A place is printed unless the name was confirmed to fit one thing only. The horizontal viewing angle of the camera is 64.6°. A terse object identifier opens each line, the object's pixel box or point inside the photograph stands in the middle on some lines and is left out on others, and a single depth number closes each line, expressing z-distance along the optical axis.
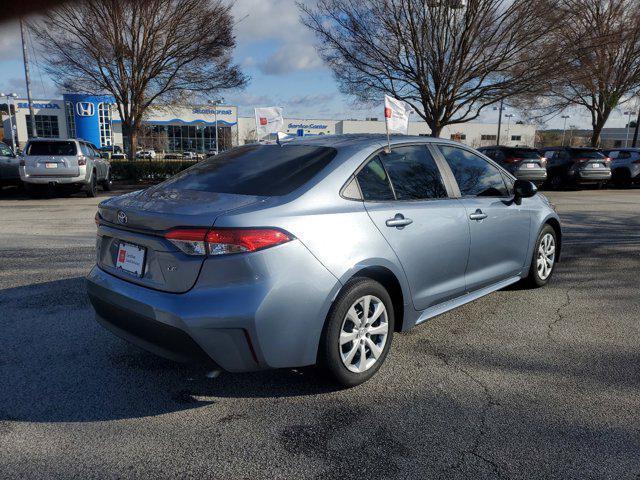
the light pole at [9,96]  38.30
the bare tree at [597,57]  16.58
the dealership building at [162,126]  62.50
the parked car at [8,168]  14.86
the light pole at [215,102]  21.68
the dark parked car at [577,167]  18.28
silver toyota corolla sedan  2.72
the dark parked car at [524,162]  17.58
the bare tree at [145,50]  16.47
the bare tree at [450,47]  16.17
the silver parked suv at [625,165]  20.02
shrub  19.44
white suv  13.61
